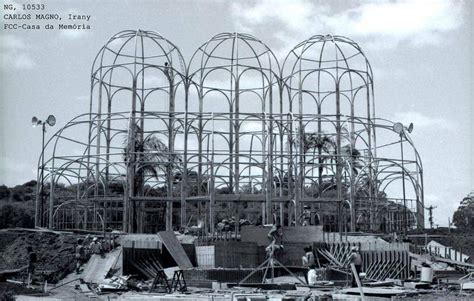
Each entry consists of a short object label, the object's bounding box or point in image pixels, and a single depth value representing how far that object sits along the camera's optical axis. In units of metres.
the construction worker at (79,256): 31.67
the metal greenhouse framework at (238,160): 40.72
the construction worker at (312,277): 27.86
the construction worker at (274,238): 31.66
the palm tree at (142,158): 40.10
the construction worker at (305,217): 39.78
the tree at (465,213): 82.75
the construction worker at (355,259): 25.91
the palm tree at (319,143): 56.44
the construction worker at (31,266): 29.58
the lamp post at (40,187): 41.00
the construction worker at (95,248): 32.53
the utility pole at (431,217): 59.08
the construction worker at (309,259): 29.54
